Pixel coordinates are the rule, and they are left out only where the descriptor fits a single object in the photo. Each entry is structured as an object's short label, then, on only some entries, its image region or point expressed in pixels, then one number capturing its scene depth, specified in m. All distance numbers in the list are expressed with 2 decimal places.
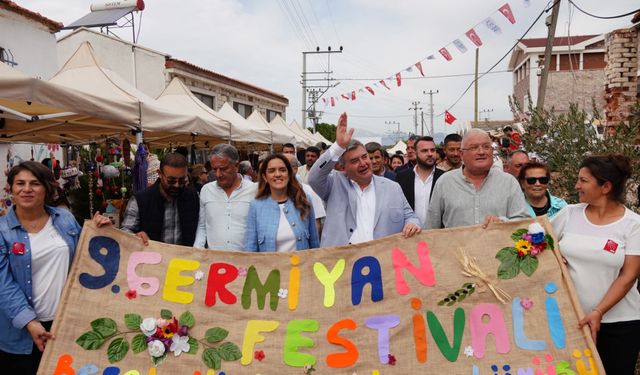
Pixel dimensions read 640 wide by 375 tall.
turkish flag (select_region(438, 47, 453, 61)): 10.59
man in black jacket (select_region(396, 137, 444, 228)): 4.47
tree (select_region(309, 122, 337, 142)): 48.25
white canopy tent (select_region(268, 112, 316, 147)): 15.84
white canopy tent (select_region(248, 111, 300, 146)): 13.95
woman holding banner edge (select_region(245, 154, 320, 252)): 3.19
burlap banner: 2.56
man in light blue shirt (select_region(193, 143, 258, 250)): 3.36
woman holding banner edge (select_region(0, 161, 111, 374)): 2.52
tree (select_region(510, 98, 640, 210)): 4.53
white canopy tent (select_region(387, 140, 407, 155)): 22.41
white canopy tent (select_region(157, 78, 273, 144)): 9.24
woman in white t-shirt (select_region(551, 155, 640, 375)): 2.49
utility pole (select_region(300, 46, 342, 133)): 33.16
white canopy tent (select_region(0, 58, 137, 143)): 4.02
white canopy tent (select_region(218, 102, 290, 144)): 10.66
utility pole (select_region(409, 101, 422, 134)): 77.44
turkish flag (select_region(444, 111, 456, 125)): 16.27
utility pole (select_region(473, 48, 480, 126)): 29.07
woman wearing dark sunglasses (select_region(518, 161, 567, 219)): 3.46
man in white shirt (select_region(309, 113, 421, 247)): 3.31
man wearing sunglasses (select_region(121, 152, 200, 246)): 3.33
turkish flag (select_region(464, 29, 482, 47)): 9.67
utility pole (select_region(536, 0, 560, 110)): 10.24
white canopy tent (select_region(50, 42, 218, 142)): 6.03
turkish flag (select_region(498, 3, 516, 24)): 8.78
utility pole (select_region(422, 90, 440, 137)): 69.81
